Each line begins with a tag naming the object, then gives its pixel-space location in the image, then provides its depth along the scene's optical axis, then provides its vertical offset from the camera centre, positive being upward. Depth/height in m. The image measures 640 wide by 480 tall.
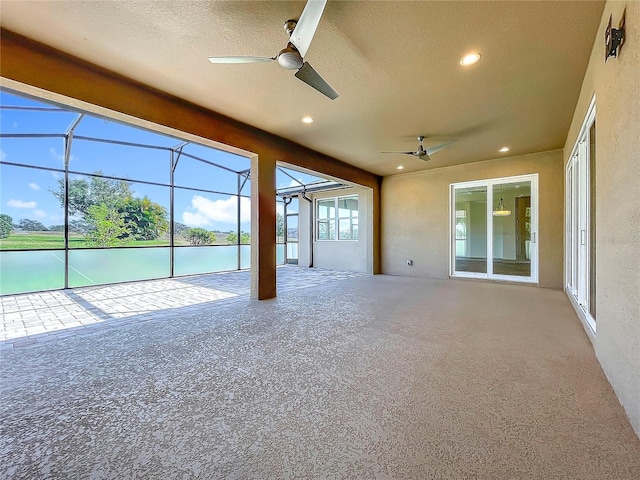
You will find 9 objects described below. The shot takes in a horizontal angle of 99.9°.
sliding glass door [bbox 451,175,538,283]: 5.93 +0.24
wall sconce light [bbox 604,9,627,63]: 1.66 +1.28
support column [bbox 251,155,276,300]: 4.57 +0.20
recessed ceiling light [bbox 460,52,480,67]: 2.61 +1.78
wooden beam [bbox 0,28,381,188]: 2.41 +1.64
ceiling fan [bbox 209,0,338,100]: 1.85 +1.55
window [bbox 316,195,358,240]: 8.81 +0.74
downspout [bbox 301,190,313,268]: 9.64 +0.51
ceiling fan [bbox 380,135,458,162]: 4.57 +1.58
